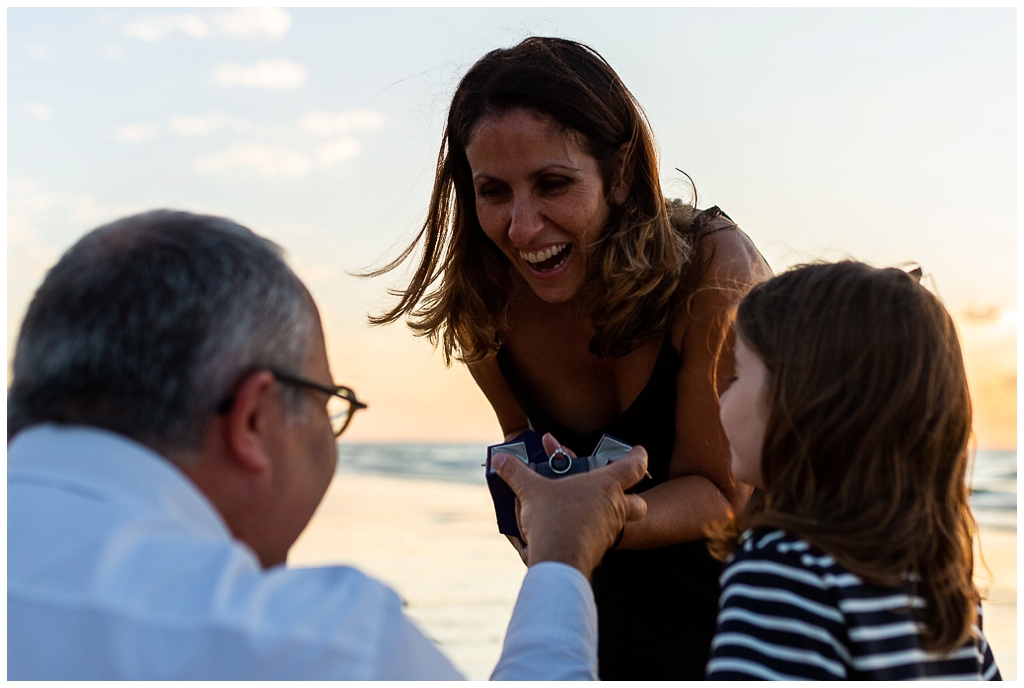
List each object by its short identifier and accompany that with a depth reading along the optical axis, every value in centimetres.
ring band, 141
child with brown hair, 106
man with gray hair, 89
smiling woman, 152
